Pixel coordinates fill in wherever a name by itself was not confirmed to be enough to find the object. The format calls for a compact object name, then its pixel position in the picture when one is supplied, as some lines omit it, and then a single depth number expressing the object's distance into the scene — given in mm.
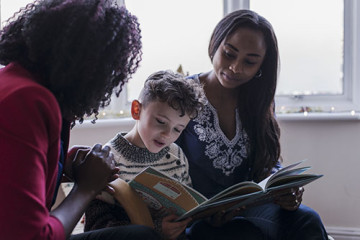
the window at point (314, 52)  2400
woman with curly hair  773
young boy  1370
